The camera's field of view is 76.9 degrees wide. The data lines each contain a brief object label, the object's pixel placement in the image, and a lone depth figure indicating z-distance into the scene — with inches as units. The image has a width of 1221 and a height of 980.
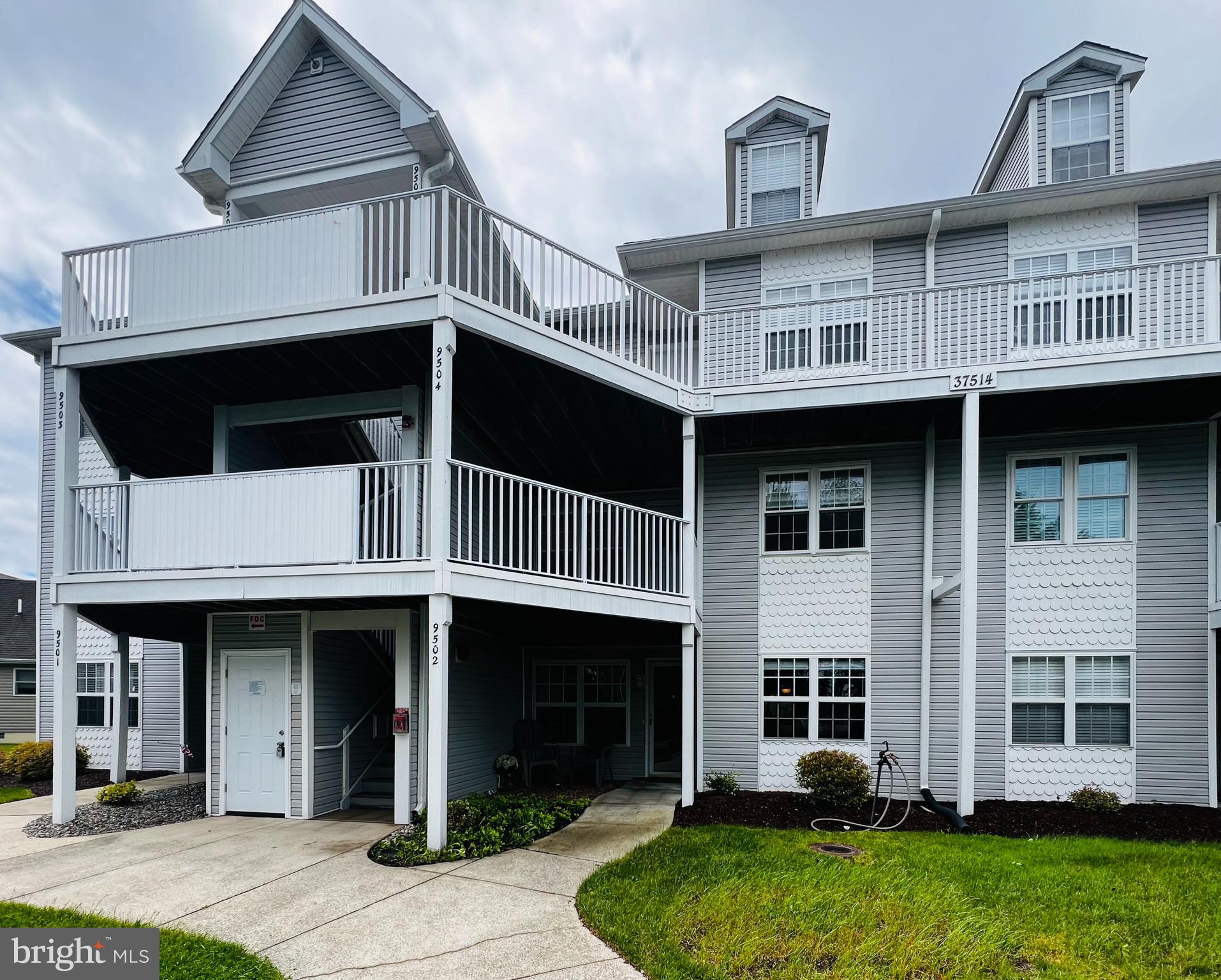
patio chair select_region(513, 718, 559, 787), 482.3
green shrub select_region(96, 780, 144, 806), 404.2
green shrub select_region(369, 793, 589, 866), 304.0
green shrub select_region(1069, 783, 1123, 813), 383.9
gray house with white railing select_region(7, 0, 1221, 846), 349.1
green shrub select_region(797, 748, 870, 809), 392.2
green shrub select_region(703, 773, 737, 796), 442.9
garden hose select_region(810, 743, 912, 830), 362.9
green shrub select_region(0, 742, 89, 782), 523.2
